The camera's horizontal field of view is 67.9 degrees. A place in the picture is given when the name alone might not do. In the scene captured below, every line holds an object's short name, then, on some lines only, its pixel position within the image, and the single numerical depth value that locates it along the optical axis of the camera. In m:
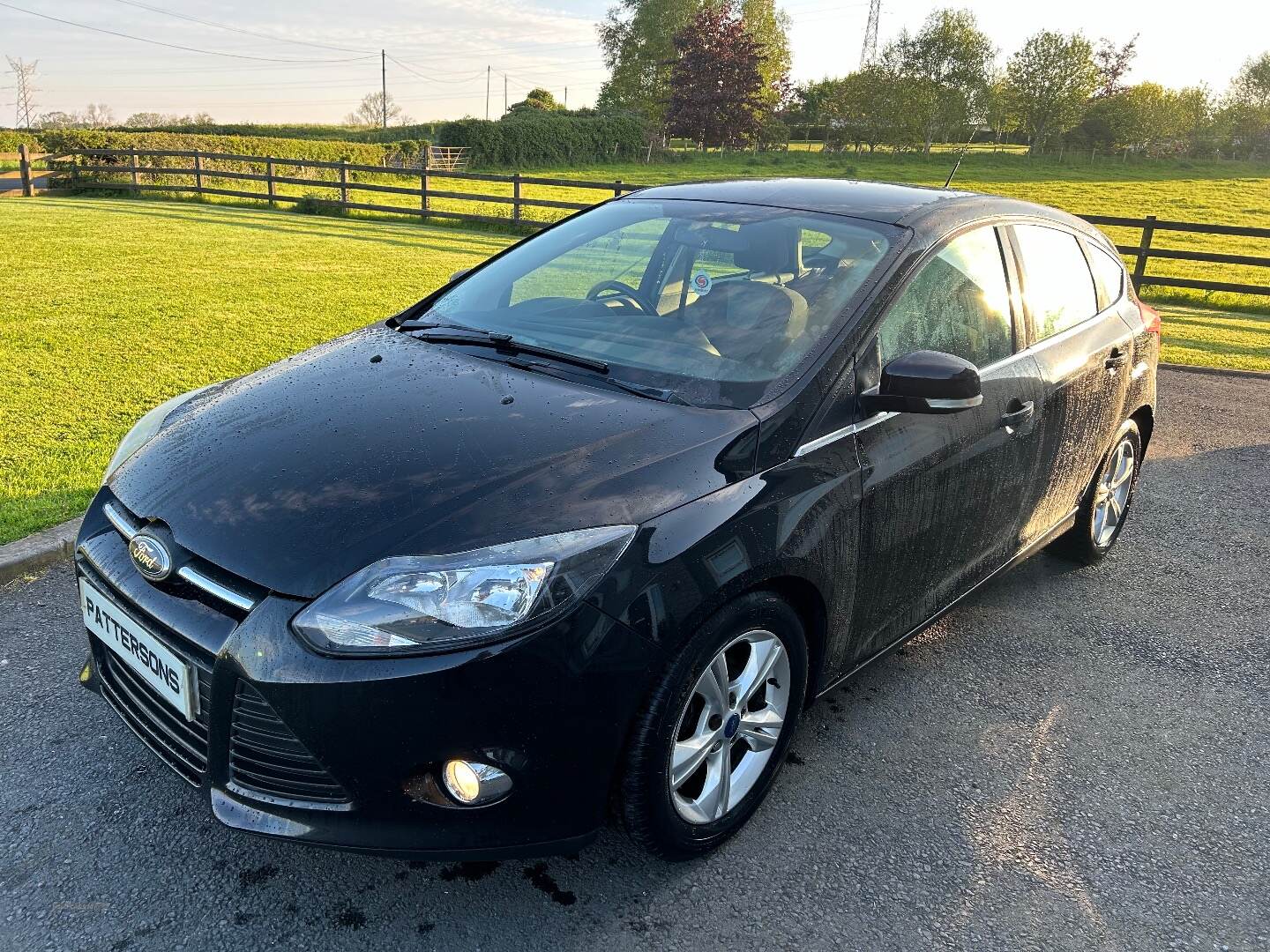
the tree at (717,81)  59.53
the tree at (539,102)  64.00
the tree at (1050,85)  58.06
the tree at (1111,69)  60.91
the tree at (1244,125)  60.47
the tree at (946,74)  59.78
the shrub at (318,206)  20.31
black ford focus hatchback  1.96
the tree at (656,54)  67.25
